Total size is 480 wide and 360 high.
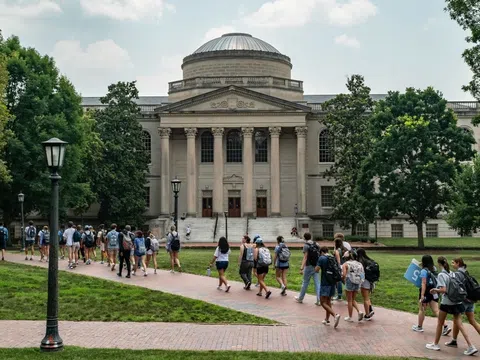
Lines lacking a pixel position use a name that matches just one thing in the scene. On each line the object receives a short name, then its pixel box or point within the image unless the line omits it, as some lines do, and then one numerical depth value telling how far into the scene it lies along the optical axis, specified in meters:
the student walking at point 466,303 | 12.59
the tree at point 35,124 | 42.78
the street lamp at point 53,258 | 12.45
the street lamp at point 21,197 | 38.47
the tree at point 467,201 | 37.09
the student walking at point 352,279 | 15.43
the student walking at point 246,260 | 20.56
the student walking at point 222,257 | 20.72
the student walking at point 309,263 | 18.28
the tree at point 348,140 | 53.28
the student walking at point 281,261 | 19.98
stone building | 60.75
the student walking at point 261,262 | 19.75
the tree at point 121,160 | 57.00
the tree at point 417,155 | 43.88
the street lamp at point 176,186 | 36.42
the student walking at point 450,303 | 12.45
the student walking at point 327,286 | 15.09
